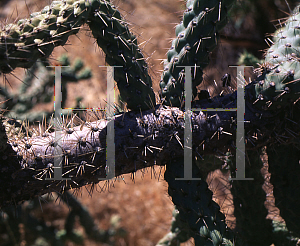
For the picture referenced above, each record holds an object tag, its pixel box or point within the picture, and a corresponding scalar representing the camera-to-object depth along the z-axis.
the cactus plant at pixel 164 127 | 1.16
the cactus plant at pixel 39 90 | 1.64
